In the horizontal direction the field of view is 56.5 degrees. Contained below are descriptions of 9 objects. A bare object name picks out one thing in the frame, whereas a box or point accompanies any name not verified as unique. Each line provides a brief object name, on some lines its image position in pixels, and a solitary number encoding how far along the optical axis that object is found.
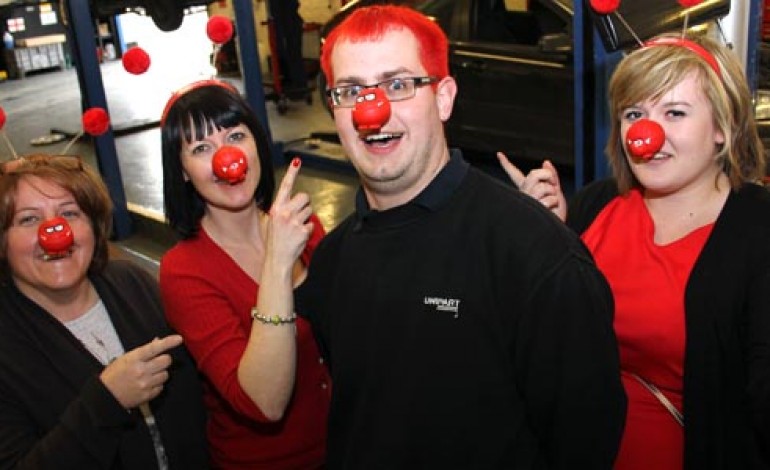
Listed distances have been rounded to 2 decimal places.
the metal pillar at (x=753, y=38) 2.57
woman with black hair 1.59
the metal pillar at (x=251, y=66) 5.91
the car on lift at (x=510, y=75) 4.50
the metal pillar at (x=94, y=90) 5.03
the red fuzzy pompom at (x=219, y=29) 2.22
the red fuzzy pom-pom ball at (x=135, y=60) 2.12
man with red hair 1.20
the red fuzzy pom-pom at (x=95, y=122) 2.11
